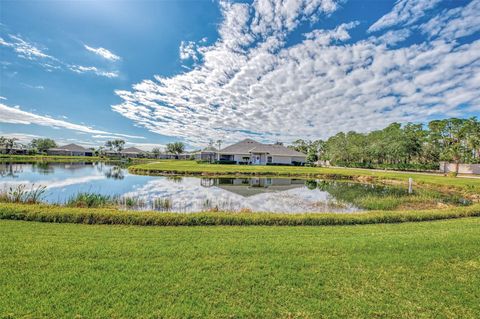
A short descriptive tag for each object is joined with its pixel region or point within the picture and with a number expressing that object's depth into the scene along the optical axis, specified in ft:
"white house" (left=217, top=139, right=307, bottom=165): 156.66
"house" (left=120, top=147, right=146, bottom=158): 313.12
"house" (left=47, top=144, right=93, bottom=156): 268.62
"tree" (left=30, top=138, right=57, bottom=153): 288.22
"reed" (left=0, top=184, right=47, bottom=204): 30.20
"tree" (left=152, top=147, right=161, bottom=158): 315.82
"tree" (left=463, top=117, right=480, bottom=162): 110.22
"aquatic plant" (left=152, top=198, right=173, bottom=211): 32.75
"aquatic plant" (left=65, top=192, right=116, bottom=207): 31.22
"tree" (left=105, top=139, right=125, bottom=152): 302.45
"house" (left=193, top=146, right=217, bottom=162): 195.19
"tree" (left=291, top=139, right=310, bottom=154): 246.47
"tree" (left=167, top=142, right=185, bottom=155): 307.58
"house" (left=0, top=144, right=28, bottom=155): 237.72
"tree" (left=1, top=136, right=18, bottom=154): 249.88
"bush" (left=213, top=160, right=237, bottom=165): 151.43
